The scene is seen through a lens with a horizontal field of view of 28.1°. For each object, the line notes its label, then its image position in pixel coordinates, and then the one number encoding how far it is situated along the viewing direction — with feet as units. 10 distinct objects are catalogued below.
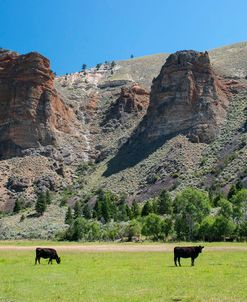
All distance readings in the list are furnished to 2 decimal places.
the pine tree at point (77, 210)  373.81
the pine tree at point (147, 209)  341.66
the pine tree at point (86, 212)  377.81
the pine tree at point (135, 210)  348.53
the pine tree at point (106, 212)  359.17
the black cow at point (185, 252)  107.34
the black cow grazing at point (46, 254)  119.55
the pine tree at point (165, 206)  330.95
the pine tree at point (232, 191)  330.01
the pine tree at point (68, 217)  348.53
